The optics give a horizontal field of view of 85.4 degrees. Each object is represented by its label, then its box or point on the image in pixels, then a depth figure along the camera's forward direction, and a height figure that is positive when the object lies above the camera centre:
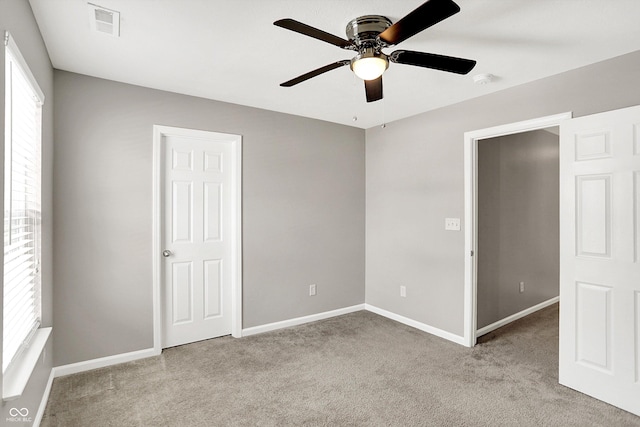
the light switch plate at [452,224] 3.52 -0.10
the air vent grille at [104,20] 1.92 +1.13
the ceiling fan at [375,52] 1.68 +0.86
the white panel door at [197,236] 3.33 -0.22
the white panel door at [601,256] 2.31 -0.30
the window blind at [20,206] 1.65 +0.05
